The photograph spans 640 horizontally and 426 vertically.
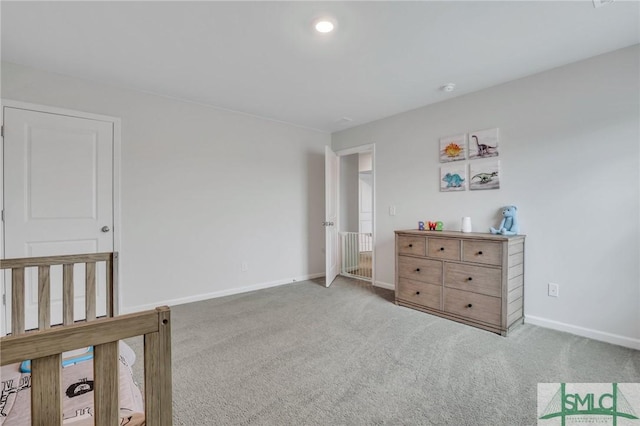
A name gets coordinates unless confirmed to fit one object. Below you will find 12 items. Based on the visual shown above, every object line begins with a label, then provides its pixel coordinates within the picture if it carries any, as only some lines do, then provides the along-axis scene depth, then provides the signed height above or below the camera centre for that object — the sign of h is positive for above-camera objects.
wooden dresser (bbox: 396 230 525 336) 2.53 -0.62
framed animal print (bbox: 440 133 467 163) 3.19 +0.73
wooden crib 0.65 -0.36
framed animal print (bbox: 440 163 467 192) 3.19 +0.40
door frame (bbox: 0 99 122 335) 2.46 +0.60
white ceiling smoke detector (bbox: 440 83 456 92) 2.93 +1.29
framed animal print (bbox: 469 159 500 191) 2.95 +0.40
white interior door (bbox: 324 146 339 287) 4.09 -0.01
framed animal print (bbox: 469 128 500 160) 2.96 +0.72
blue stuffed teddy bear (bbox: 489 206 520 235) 2.75 -0.10
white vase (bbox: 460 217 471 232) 3.03 -0.12
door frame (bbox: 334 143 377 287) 4.12 +0.16
